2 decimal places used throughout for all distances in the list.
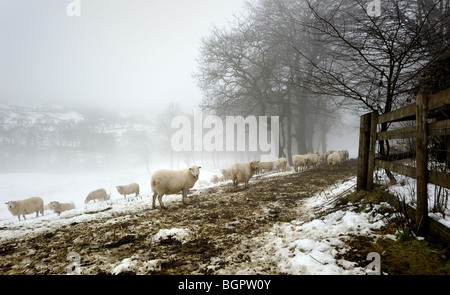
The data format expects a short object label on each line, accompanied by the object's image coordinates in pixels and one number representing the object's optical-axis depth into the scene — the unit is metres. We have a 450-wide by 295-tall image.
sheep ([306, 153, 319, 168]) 15.06
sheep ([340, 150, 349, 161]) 19.62
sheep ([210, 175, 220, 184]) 23.74
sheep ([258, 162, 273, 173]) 19.14
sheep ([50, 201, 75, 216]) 16.05
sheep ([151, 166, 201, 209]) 7.09
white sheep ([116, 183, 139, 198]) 19.31
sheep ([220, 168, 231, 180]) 16.52
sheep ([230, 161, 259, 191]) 10.00
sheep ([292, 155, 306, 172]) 14.68
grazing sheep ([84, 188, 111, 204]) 20.45
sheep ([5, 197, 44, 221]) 12.62
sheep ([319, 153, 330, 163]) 19.68
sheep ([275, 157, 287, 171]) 17.14
